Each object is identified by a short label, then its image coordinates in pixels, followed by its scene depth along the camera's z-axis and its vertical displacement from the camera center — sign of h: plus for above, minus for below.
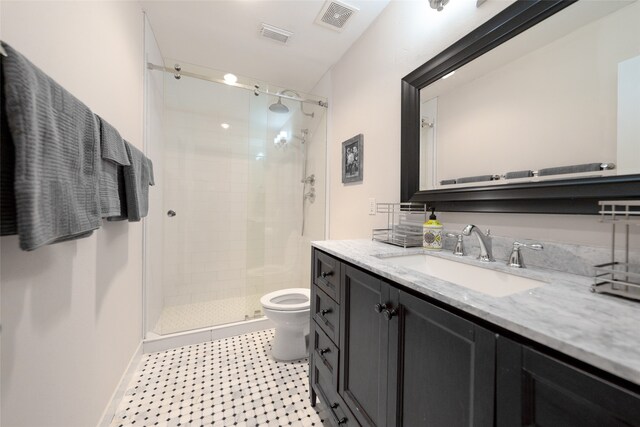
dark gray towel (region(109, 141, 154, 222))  1.14 +0.09
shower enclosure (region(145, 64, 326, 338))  2.27 +0.15
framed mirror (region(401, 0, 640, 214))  0.70 +0.36
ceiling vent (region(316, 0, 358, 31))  1.59 +1.34
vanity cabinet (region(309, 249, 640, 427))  0.37 -0.35
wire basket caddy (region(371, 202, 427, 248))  1.29 -0.09
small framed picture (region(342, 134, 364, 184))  1.90 +0.41
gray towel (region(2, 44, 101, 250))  0.53 +0.14
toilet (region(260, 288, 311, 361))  1.63 -0.84
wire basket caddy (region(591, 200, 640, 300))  0.55 -0.15
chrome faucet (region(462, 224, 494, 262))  0.97 -0.14
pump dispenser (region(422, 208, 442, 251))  1.18 -0.12
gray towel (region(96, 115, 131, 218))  0.91 +0.18
